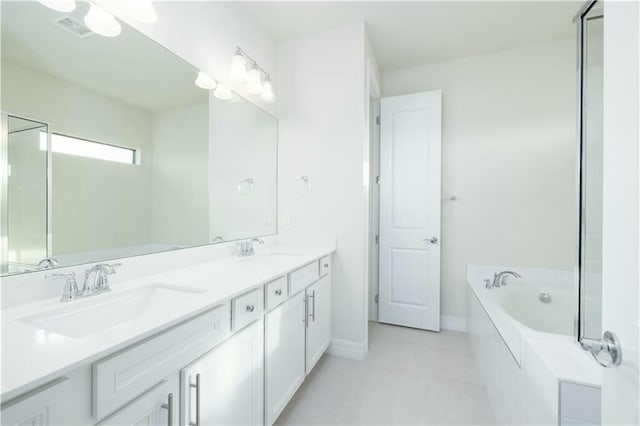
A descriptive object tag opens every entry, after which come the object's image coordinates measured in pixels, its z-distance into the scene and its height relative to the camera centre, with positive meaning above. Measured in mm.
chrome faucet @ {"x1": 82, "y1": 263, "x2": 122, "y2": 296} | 967 -252
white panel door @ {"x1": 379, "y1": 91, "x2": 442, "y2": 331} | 2664 +37
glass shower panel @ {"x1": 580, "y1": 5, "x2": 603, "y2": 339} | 798 +127
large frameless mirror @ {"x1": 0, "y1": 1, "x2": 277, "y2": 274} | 898 +282
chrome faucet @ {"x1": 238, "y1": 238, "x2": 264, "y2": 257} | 1855 -254
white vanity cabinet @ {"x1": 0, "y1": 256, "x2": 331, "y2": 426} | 582 -483
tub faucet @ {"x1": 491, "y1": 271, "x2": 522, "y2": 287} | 2285 -548
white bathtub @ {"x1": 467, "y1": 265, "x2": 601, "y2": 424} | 1009 -673
